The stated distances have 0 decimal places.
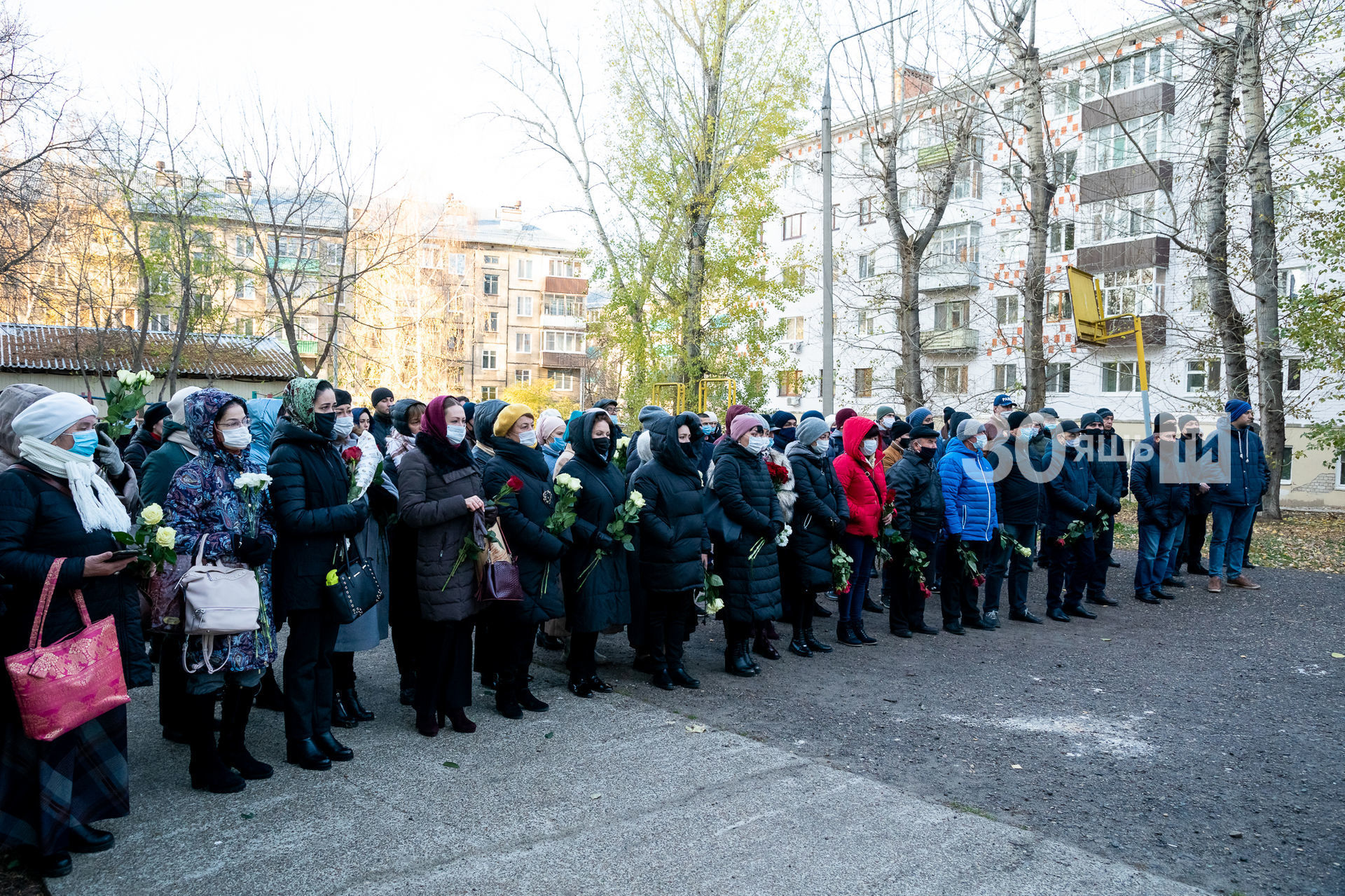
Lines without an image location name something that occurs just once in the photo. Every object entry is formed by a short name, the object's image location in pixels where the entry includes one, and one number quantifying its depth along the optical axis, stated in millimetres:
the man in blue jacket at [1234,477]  11695
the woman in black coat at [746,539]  7328
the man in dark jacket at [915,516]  9055
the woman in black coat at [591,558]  6641
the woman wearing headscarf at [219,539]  4562
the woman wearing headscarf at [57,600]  3912
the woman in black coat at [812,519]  7988
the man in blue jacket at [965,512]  9211
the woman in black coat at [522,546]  6102
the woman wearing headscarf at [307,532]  4977
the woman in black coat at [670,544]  6930
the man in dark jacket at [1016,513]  9648
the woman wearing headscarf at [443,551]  5605
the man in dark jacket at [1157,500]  11312
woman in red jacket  8680
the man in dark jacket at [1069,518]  10117
